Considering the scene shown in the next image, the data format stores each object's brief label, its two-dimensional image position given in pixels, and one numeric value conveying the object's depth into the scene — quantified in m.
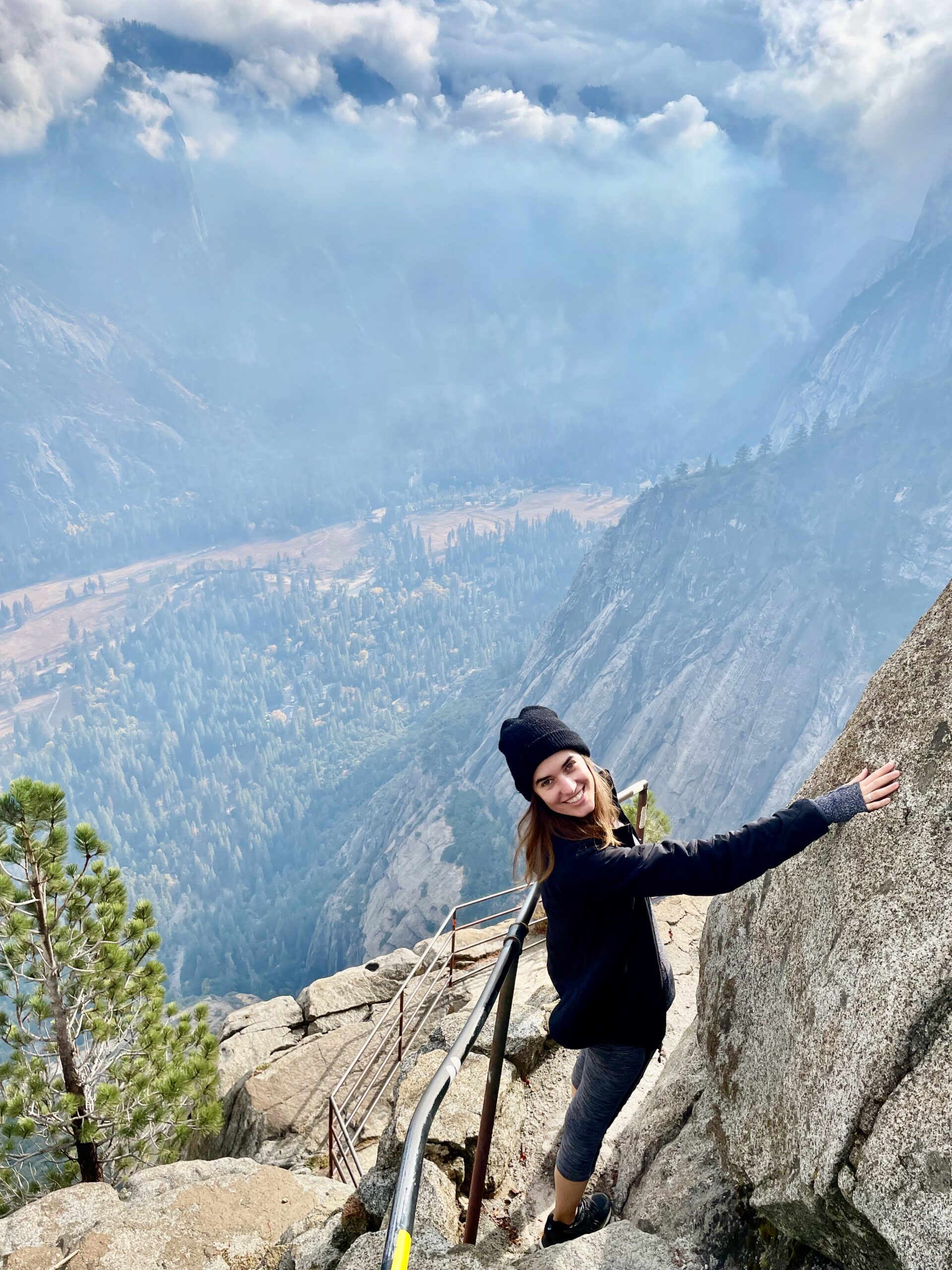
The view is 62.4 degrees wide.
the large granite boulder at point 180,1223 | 5.84
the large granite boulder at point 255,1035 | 15.38
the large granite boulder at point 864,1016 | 2.58
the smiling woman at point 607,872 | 2.92
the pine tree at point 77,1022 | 9.93
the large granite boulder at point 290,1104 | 11.33
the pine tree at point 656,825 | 16.45
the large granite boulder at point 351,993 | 16.78
